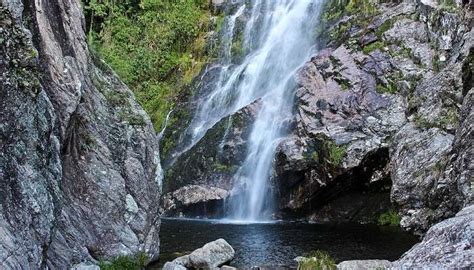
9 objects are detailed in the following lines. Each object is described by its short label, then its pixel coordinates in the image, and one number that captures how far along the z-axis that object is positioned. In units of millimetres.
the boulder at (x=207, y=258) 15969
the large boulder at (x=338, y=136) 24891
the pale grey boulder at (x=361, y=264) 14422
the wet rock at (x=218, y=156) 28844
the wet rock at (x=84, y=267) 13488
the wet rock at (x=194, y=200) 28297
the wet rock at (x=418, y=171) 16828
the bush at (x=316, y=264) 13656
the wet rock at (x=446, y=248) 6043
